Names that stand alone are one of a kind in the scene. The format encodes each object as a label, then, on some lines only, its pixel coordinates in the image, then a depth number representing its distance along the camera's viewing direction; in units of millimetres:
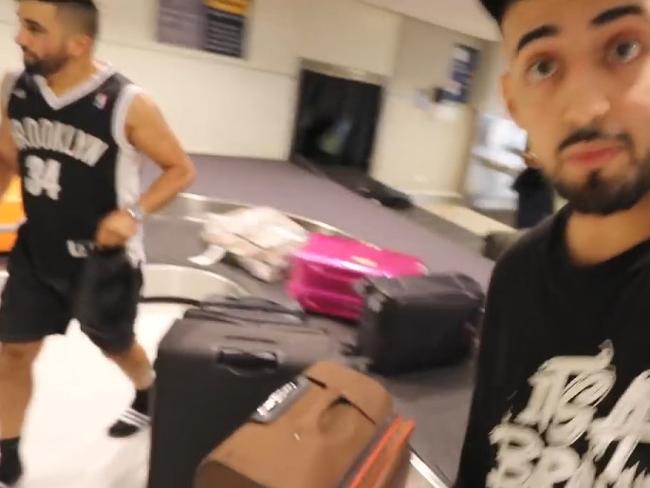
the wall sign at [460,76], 7357
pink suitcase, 2938
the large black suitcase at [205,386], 1713
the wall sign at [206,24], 5184
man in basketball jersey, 1821
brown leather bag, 1118
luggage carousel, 2043
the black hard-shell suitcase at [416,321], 2416
